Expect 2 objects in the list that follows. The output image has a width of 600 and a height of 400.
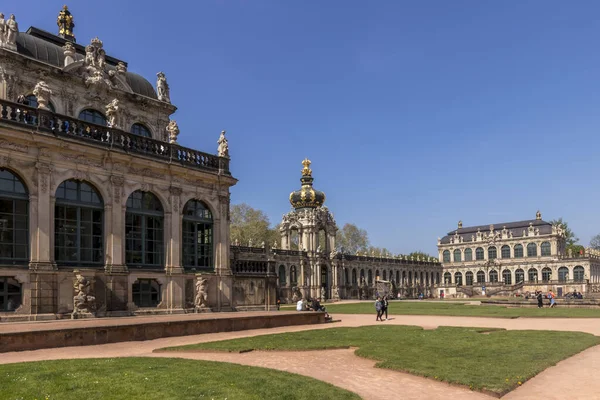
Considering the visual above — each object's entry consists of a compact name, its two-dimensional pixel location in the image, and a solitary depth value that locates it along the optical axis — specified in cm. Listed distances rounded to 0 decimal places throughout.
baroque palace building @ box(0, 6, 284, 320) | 2316
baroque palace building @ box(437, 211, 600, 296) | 11338
